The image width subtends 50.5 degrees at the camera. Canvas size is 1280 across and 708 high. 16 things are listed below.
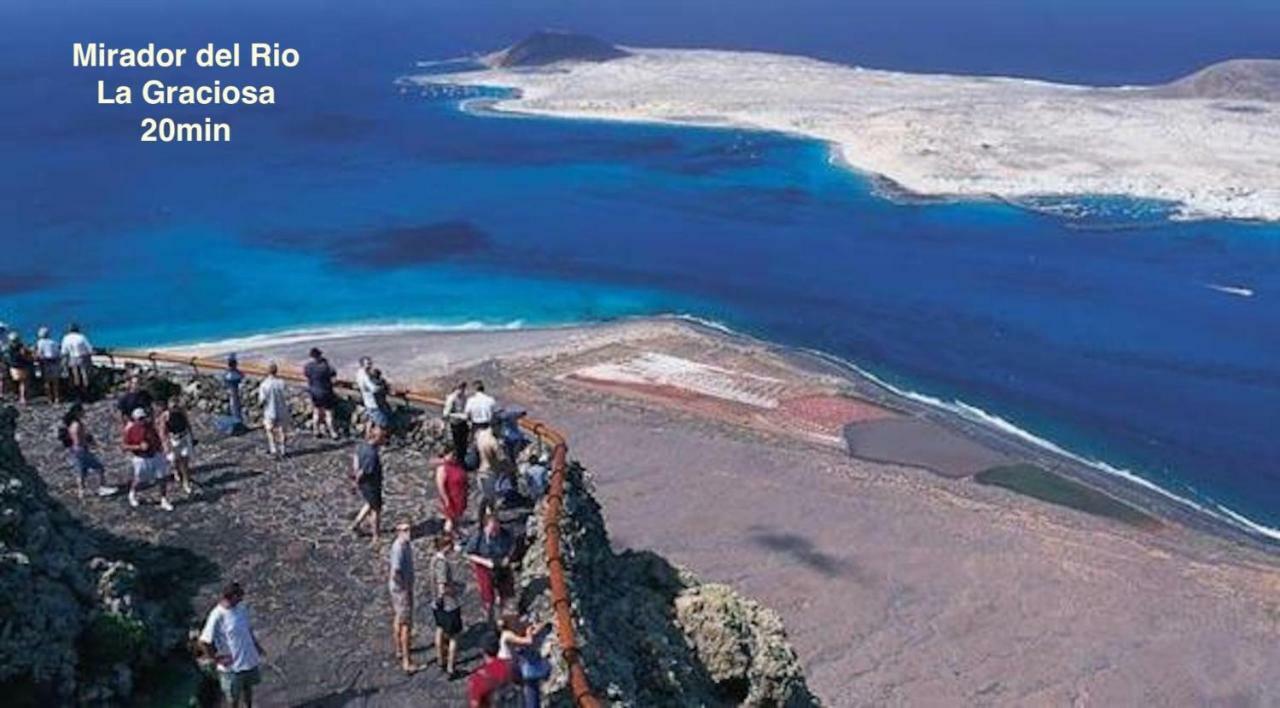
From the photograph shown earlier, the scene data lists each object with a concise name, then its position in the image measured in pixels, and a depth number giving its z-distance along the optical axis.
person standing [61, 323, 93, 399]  22.53
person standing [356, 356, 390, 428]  20.23
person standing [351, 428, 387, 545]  16.62
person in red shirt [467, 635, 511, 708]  12.52
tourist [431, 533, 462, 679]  13.95
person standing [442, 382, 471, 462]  19.08
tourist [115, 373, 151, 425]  18.94
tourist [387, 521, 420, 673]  13.94
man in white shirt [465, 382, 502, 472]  17.92
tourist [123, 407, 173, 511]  17.75
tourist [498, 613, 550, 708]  12.55
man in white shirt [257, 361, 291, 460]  19.83
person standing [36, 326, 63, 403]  22.62
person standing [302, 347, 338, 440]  20.59
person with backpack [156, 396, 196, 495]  18.41
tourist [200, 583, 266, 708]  12.92
